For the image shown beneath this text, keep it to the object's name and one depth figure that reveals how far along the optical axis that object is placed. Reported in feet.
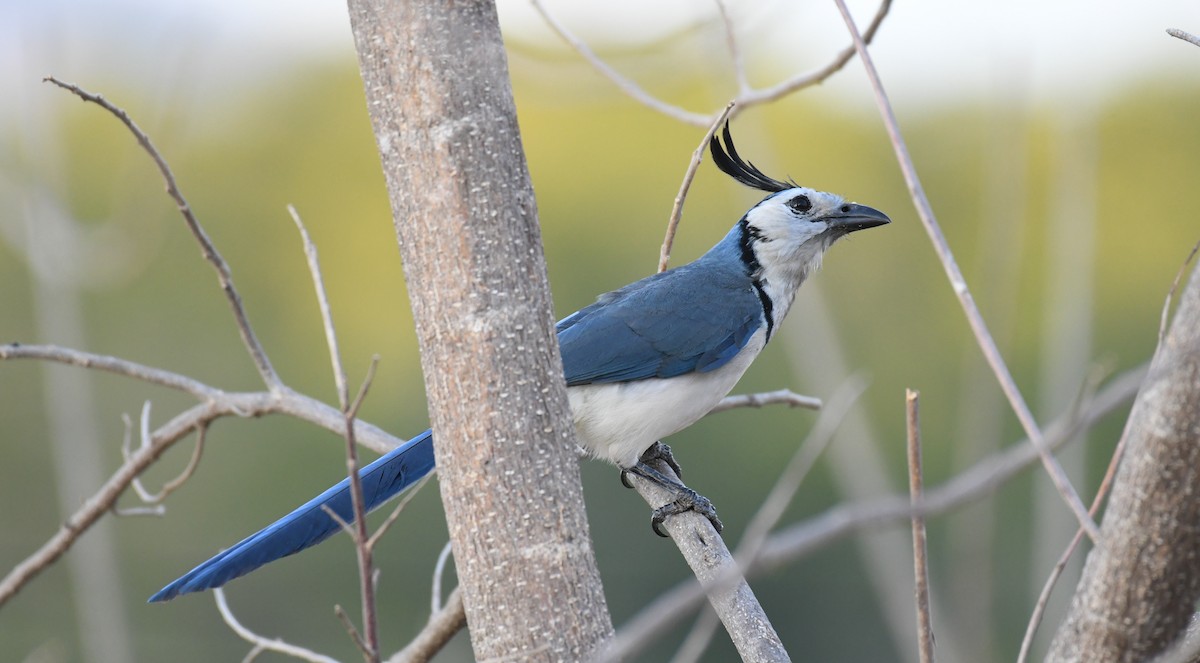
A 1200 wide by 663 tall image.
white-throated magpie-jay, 26.17
